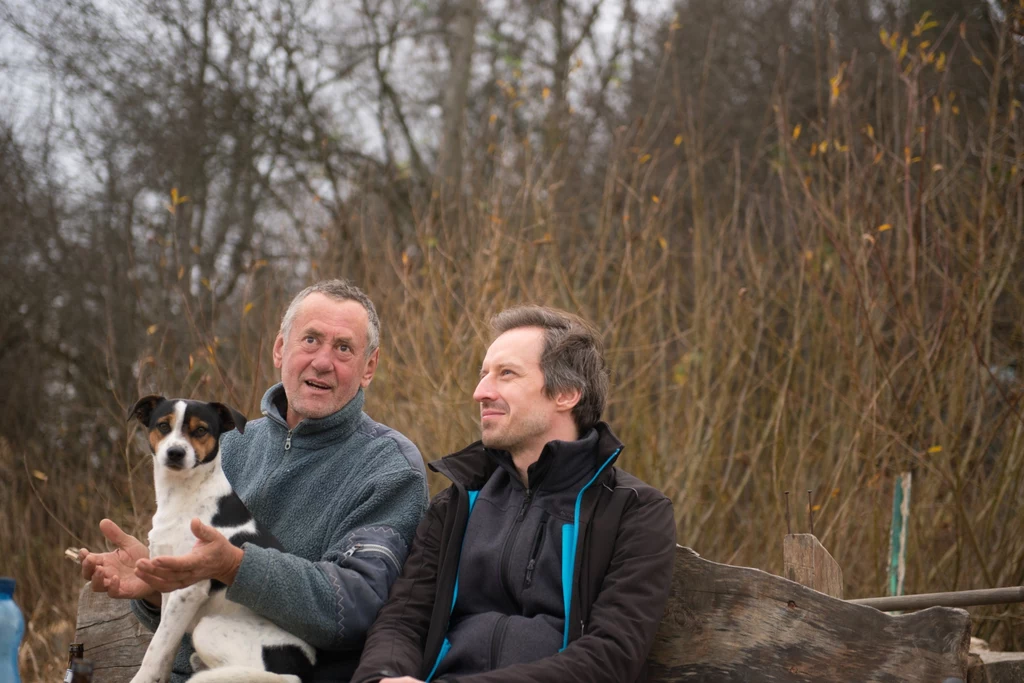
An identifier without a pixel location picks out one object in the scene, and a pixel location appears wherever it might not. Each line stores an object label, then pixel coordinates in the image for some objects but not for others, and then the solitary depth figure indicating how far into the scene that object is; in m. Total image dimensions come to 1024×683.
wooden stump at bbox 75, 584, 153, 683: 3.51
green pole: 4.31
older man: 2.78
